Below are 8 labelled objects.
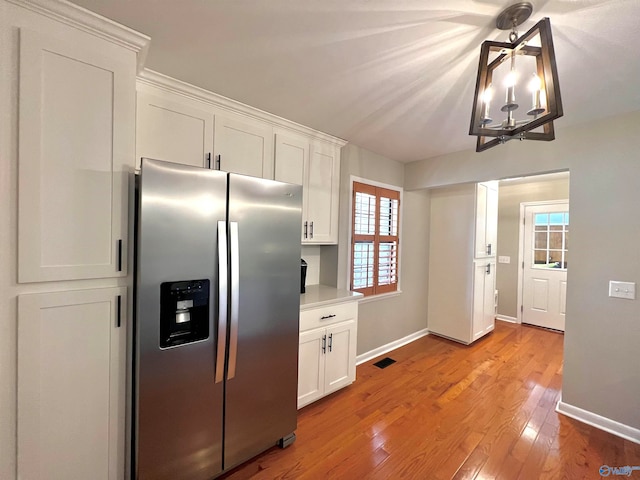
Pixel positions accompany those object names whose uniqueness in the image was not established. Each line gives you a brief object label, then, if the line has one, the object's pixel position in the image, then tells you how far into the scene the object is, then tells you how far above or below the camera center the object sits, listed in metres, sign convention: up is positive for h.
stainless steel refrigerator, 1.33 -0.46
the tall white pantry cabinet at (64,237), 1.16 -0.03
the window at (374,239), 3.09 -0.01
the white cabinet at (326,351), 2.20 -0.96
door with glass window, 4.32 -0.34
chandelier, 1.04 +0.63
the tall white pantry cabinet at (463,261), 3.63 -0.28
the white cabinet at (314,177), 2.46 +0.57
